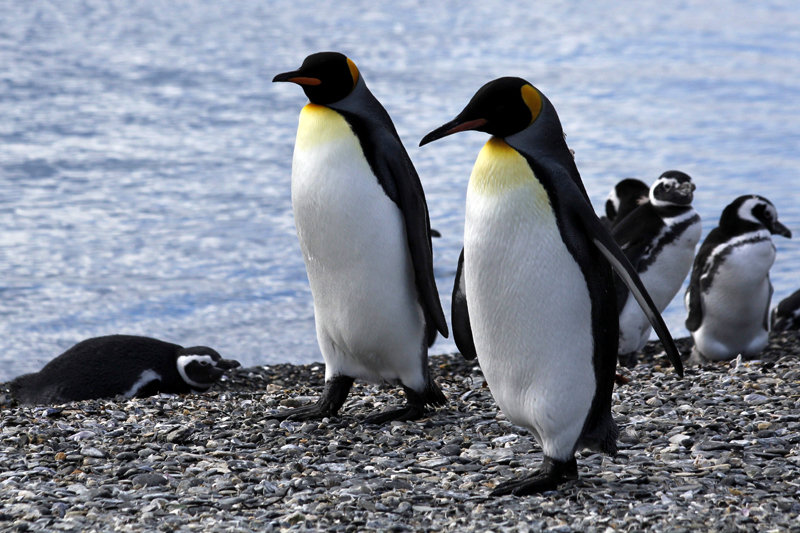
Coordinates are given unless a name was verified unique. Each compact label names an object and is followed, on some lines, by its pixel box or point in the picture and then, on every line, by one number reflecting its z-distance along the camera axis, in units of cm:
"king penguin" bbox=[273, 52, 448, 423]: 777
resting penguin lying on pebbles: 1003
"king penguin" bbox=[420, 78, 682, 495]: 609
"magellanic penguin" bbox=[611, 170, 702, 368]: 1215
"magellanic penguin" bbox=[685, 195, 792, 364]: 1266
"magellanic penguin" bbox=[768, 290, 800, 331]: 1466
